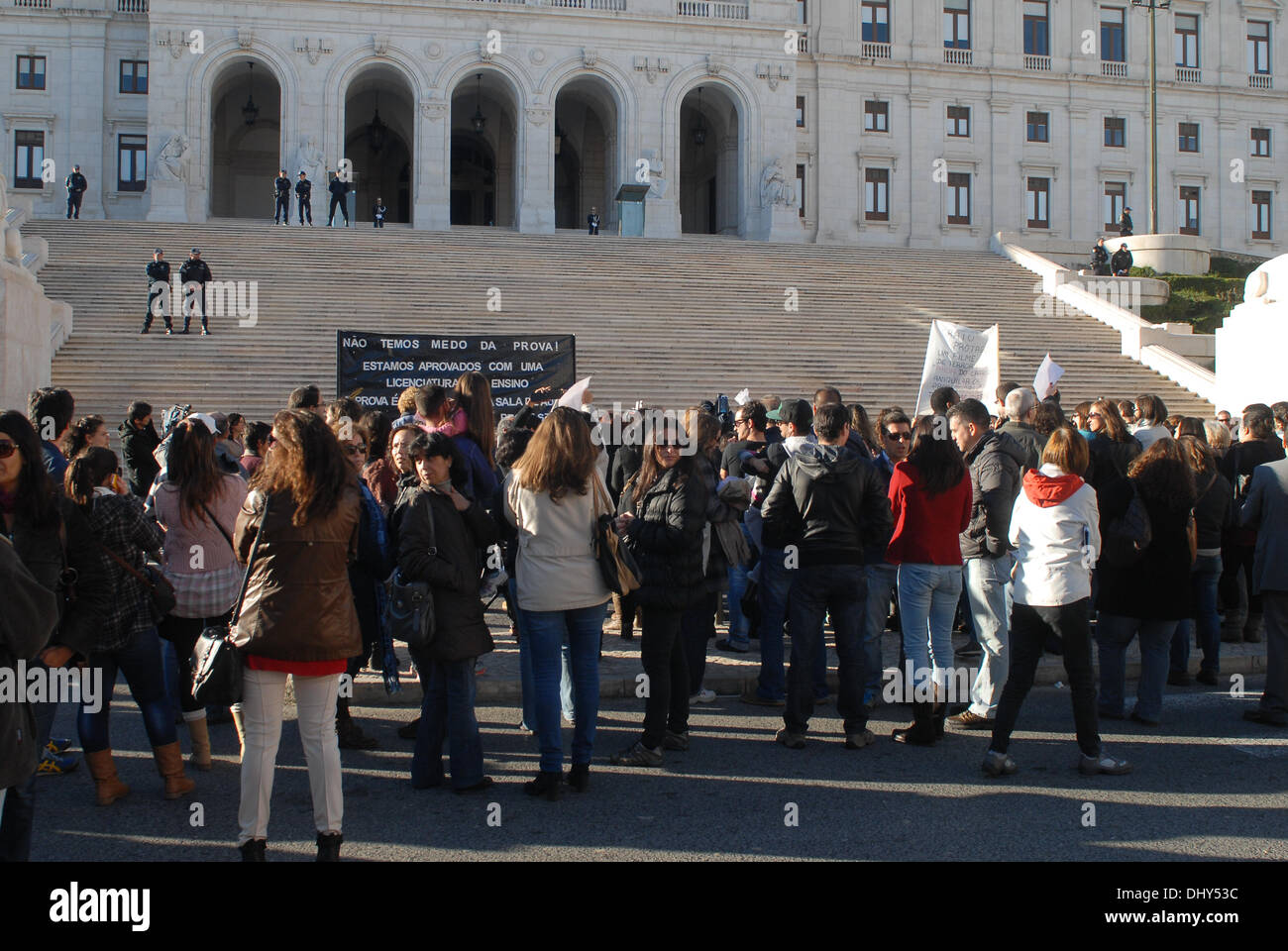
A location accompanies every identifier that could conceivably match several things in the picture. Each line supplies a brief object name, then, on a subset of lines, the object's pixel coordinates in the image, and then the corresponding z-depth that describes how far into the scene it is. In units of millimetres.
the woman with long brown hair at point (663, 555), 6336
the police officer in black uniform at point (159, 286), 21109
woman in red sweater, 6988
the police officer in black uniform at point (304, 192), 33219
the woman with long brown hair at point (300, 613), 4691
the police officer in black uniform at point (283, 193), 33062
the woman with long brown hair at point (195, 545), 6125
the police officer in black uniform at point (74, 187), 33094
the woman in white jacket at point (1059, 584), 6273
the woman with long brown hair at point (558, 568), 5832
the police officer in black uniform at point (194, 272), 21453
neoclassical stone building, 37156
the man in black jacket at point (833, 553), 6801
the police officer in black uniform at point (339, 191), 33781
